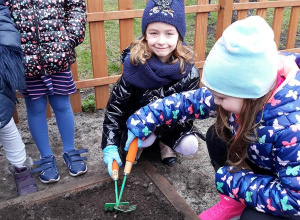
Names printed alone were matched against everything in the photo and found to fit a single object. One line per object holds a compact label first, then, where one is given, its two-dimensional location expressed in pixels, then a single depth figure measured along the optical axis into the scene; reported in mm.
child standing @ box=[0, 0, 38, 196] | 1619
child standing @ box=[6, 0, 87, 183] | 1853
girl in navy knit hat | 1812
